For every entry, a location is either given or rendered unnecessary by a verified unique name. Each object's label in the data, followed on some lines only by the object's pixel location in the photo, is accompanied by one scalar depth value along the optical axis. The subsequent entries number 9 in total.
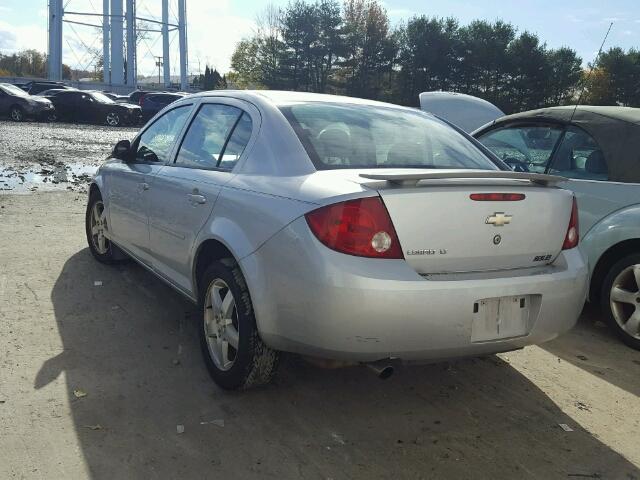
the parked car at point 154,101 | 29.03
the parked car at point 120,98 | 33.06
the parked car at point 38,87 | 34.47
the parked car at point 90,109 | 26.80
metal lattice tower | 49.88
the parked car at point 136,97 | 32.75
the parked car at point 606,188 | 4.25
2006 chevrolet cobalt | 2.64
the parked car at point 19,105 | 24.80
